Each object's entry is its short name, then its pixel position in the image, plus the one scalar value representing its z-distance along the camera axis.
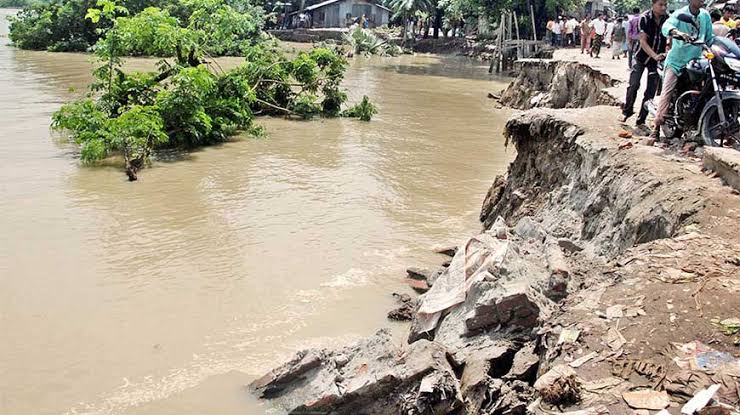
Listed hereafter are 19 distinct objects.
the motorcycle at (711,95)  6.43
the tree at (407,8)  41.91
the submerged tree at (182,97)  12.42
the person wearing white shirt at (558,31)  29.92
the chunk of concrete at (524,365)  3.69
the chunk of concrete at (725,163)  5.25
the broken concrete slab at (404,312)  6.42
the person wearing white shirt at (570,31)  29.62
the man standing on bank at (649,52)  7.59
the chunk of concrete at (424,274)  7.08
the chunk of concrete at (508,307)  4.18
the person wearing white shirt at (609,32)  25.22
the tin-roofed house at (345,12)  53.12
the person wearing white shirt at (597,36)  21.36
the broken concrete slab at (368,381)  3.74
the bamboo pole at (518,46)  30.43
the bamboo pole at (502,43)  31.47
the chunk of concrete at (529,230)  6.37
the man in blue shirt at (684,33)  6.71
